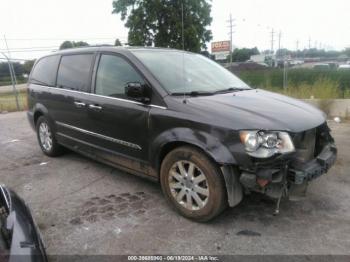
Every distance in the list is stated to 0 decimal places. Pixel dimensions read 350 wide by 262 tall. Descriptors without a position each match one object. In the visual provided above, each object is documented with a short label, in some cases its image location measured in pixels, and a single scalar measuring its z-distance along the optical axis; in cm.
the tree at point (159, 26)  1956
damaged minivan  294
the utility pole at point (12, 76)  1220
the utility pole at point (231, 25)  4122
